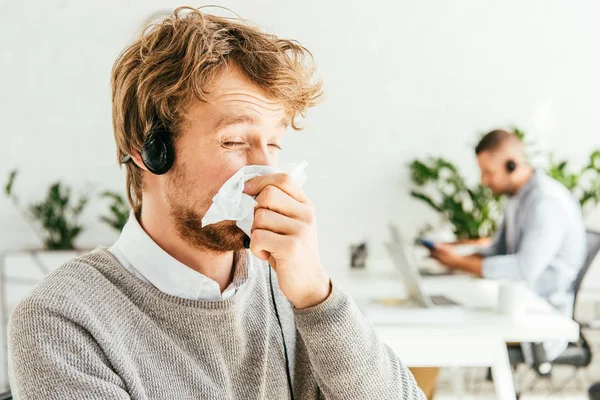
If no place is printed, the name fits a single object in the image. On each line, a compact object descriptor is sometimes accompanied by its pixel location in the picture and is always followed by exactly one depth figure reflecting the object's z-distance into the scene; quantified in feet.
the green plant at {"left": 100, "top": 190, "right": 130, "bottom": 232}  13.26
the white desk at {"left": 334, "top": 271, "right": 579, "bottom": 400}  6.48
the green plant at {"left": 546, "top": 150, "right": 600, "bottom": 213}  12.82
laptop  7.32
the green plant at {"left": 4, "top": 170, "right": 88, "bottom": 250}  13.42
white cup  6.98
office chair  8.59
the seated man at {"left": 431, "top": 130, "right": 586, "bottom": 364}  9.73
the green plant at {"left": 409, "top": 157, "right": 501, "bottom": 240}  13.25
